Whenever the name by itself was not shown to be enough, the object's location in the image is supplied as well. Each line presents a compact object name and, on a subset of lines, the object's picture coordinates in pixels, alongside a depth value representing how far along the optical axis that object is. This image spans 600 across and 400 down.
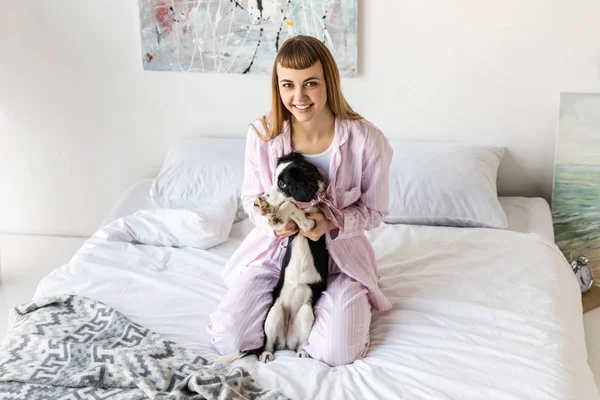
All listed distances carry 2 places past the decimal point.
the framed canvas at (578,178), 2.57
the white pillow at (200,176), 2.65
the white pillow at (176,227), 2.37
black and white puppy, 1.71
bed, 1.61
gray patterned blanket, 1.56
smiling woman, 1.75
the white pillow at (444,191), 2.45
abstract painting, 2.66
